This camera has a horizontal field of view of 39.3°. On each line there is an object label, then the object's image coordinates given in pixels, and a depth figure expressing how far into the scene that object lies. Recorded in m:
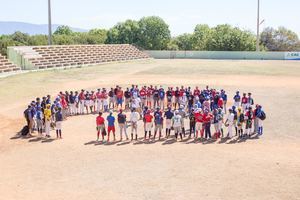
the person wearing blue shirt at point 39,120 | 21.18
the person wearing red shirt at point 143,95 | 27.31
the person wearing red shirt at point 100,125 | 20.09
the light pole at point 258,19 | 78.62
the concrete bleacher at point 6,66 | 48.61
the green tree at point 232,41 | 81.50
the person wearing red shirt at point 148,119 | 20.36
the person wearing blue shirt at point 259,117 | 20.81
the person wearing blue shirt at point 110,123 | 19.98
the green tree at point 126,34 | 86.72
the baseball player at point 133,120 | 20.45
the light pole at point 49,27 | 62.88
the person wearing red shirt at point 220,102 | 24.70
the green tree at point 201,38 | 86.79
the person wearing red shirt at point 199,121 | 20.42
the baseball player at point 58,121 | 20.48
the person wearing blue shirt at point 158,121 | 20.39
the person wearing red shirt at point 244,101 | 24.94
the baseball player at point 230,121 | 20.38
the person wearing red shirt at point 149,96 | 27.72
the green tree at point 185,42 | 94.81
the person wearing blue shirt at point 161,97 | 27.30
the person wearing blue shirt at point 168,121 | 20.75
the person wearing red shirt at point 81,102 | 26.48
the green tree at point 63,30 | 117.22
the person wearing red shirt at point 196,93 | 25.56
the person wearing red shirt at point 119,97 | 27.31
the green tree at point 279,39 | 109.89
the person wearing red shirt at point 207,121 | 20.19
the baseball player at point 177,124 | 20.03
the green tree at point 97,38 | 88.75
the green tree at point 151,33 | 86.82
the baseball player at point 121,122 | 20.11
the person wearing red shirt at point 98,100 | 26.98
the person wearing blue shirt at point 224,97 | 25.98
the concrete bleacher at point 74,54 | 55.06
